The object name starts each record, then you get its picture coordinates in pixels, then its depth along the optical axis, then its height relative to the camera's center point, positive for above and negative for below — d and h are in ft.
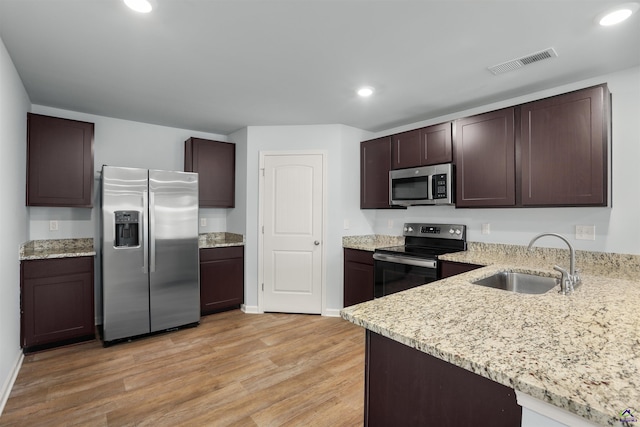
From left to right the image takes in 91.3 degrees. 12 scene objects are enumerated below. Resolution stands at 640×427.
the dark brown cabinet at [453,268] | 8.57 -1.50
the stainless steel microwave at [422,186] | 10.06 +0.99
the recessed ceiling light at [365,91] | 9.11 +3.68
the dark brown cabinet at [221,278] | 12.21 -2.57
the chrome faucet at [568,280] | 5.04 -1.11
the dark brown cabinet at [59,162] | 9.45 +1.67
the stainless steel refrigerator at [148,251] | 9.75 -1.21
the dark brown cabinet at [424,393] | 2.93 -1.89
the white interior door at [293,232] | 12.65 -0.71
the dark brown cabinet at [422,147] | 10.19 +2.35
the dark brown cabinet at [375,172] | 12.14 +1.70
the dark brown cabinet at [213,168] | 12.70 +1.94
